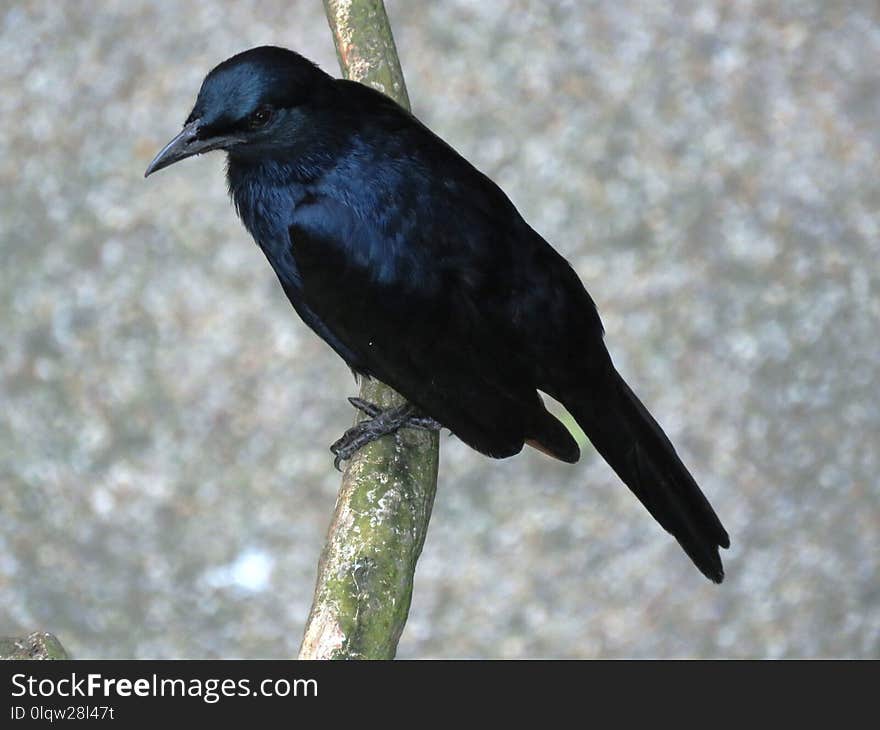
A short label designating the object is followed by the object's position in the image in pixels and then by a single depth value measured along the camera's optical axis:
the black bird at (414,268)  6.47
